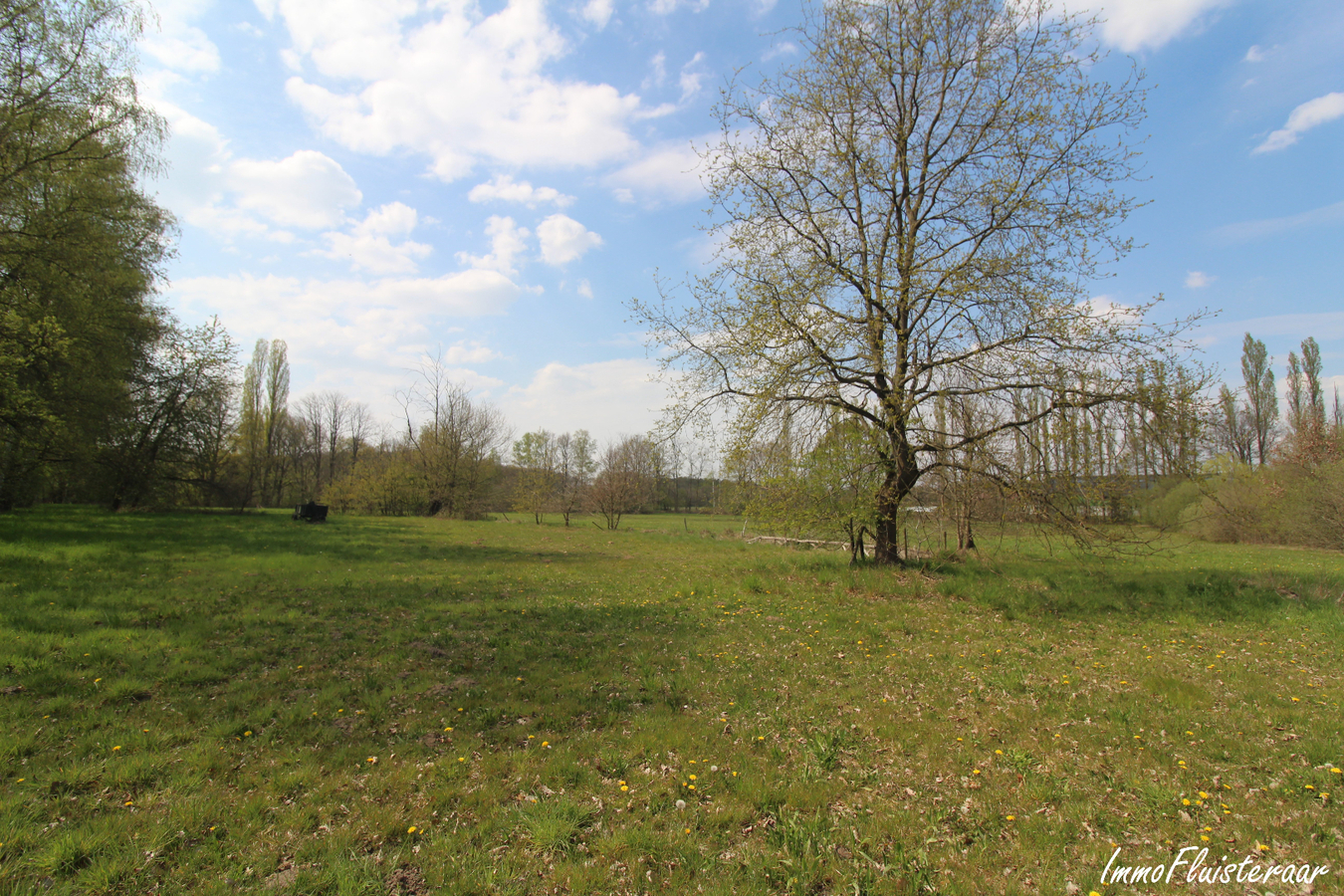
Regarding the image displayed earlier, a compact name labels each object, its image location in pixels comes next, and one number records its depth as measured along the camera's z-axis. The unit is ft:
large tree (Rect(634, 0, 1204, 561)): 39.73
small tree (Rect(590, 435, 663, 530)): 129.29
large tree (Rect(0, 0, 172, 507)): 42.06
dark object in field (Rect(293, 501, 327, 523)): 102.17
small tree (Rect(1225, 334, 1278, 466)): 157.38
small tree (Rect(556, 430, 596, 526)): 241.92
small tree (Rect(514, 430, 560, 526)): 140.86
